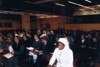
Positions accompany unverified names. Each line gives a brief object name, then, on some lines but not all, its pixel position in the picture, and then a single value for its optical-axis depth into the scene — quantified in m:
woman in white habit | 1.76
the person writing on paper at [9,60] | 2.86
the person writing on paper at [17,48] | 2.90
